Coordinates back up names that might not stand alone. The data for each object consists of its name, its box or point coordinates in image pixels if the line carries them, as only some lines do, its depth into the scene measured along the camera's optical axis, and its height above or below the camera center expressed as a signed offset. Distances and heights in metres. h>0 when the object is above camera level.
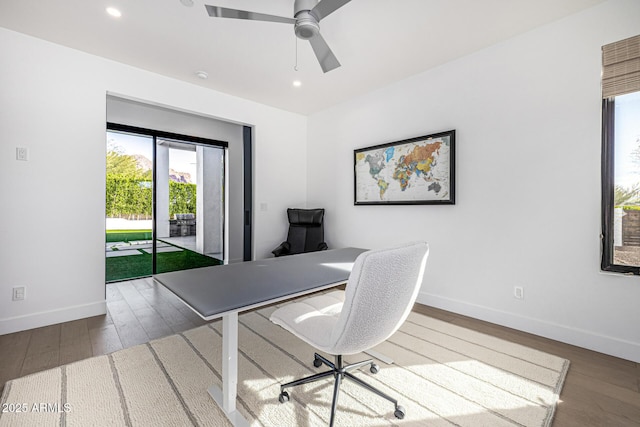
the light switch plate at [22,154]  2.52 +0.51
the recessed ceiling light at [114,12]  2.18 +1.56
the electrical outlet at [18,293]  2.52 -0.74
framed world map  3.03 +0.48
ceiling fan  1.75 +1.27
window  2.04 +0.41
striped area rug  1.48 -1.08
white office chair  1.18 -0.47
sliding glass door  4.02 +0.14
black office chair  4.16 -0.34
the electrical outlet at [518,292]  2.56 -0.74
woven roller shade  2.00 +1.06
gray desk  1.24 -0.39
